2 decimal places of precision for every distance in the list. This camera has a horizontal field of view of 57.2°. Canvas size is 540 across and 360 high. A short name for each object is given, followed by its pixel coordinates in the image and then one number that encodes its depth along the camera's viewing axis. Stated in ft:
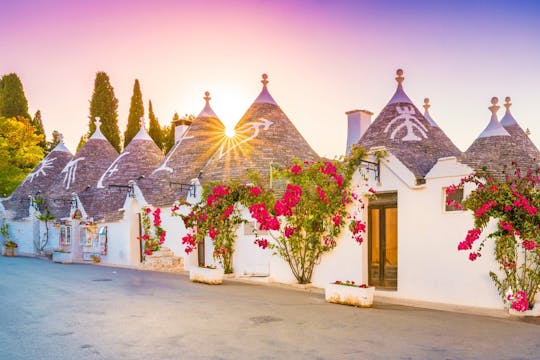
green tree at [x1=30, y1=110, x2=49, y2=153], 183.73
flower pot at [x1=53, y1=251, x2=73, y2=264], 84.94
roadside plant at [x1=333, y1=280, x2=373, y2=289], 35.93
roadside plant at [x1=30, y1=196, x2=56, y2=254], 99.86
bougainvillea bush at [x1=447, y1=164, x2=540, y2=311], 32.22
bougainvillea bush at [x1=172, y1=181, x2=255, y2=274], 55.93
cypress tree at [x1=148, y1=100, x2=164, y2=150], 174.40
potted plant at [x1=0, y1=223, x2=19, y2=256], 105.29
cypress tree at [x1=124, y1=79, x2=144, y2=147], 170.30
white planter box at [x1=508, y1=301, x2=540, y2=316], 32.17
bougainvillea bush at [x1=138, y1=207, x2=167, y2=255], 68.18
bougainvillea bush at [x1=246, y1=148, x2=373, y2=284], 44.04
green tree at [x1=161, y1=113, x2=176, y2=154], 175.44
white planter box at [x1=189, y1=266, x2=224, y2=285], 49.52
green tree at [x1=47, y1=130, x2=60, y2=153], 191.59
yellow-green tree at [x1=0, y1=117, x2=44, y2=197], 136.56
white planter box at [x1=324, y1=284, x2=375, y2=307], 35.47
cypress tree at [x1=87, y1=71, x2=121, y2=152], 174.29
